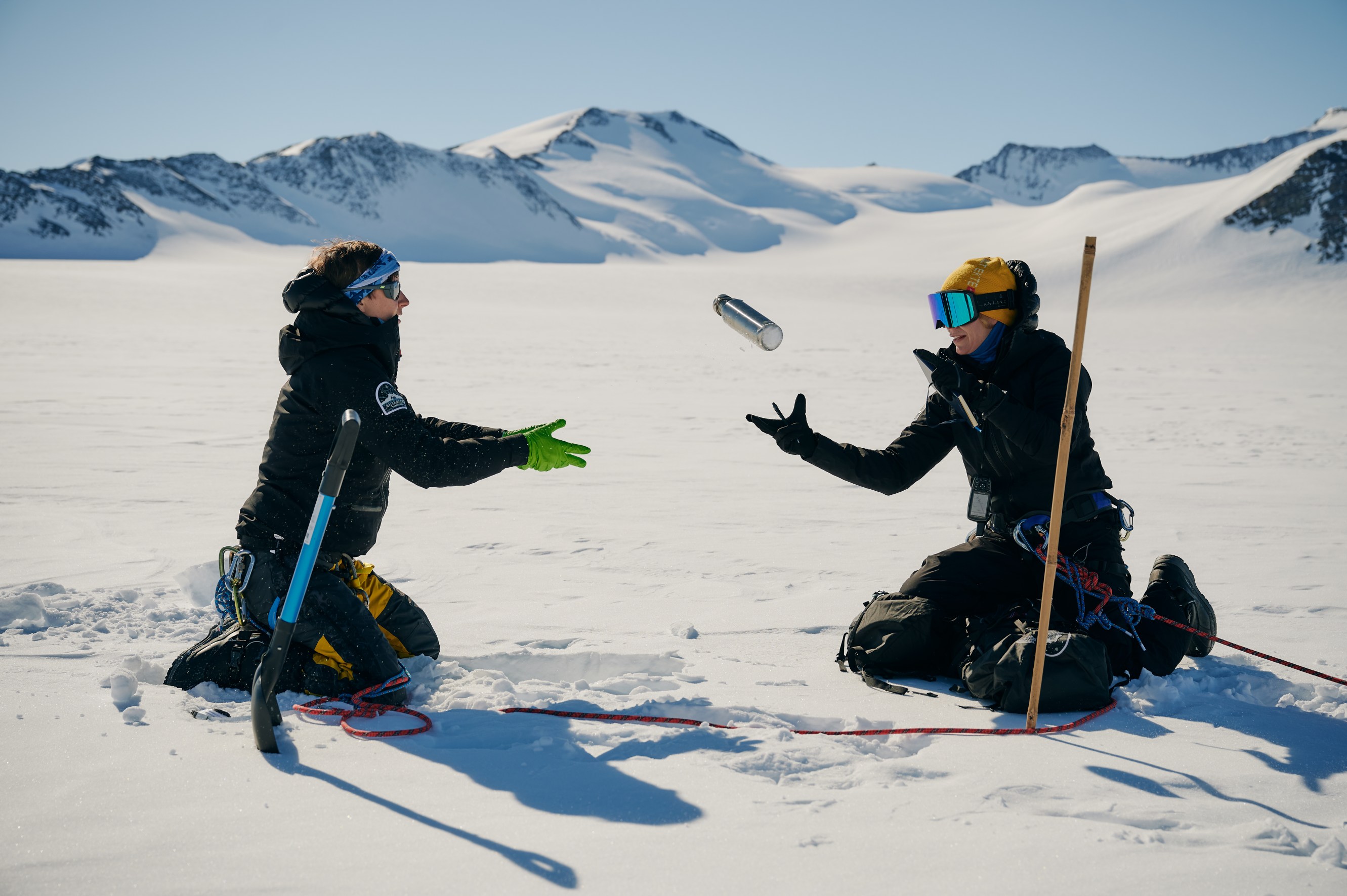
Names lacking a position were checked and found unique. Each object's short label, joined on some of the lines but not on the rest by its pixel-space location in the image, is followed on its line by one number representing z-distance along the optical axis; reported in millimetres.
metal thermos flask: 3655
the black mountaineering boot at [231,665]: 3342
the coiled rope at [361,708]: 3172
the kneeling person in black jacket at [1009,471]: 3605
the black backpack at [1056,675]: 3301
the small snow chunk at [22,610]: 4043
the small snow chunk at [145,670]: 3432
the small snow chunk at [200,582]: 4496
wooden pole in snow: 3057
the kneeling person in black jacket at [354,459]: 3266
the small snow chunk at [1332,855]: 2346
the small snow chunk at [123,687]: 3141
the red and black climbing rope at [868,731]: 3090
